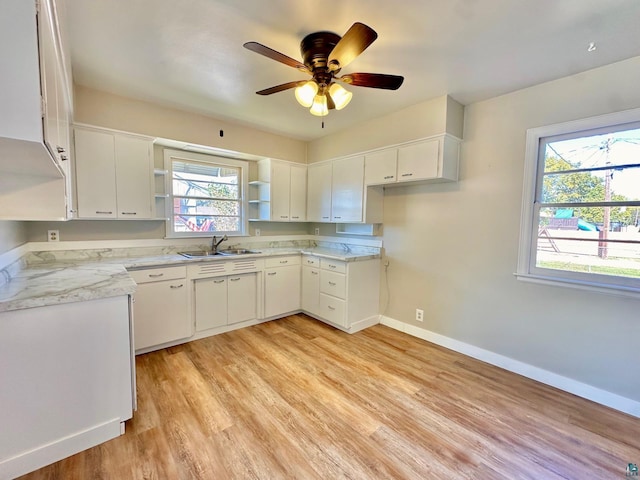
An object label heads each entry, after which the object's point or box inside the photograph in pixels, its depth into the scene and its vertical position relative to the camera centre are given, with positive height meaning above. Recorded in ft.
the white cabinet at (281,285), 12.09 -2.88
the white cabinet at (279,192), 12.98 +1.33
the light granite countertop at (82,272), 5.08 -1.42
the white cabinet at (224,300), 10.39 -3.16
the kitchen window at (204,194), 11.41 +1.03
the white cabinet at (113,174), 8.63 +1.35
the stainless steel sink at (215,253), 11.23 -1.44
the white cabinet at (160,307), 9.04 -2.99
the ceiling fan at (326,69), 5.18 +3.22
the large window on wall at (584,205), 6.95 +0.60
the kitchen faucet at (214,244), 11.98 -1.09
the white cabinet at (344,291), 11.12 -2.89
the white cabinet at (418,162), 9.12 +2.12
